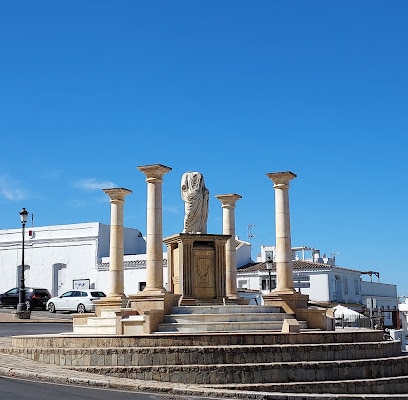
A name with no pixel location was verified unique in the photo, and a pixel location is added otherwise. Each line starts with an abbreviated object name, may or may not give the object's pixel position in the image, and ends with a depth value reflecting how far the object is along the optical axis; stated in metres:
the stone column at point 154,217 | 22.45
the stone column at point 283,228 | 22.92
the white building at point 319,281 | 49.38
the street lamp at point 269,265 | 30.23
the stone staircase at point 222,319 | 18.81
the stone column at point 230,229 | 25.69
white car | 35.44
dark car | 38.81
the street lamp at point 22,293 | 32.29
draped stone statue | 22.80
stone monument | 21.86
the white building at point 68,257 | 47.38
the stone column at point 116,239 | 25.36
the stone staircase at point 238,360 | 15.10
